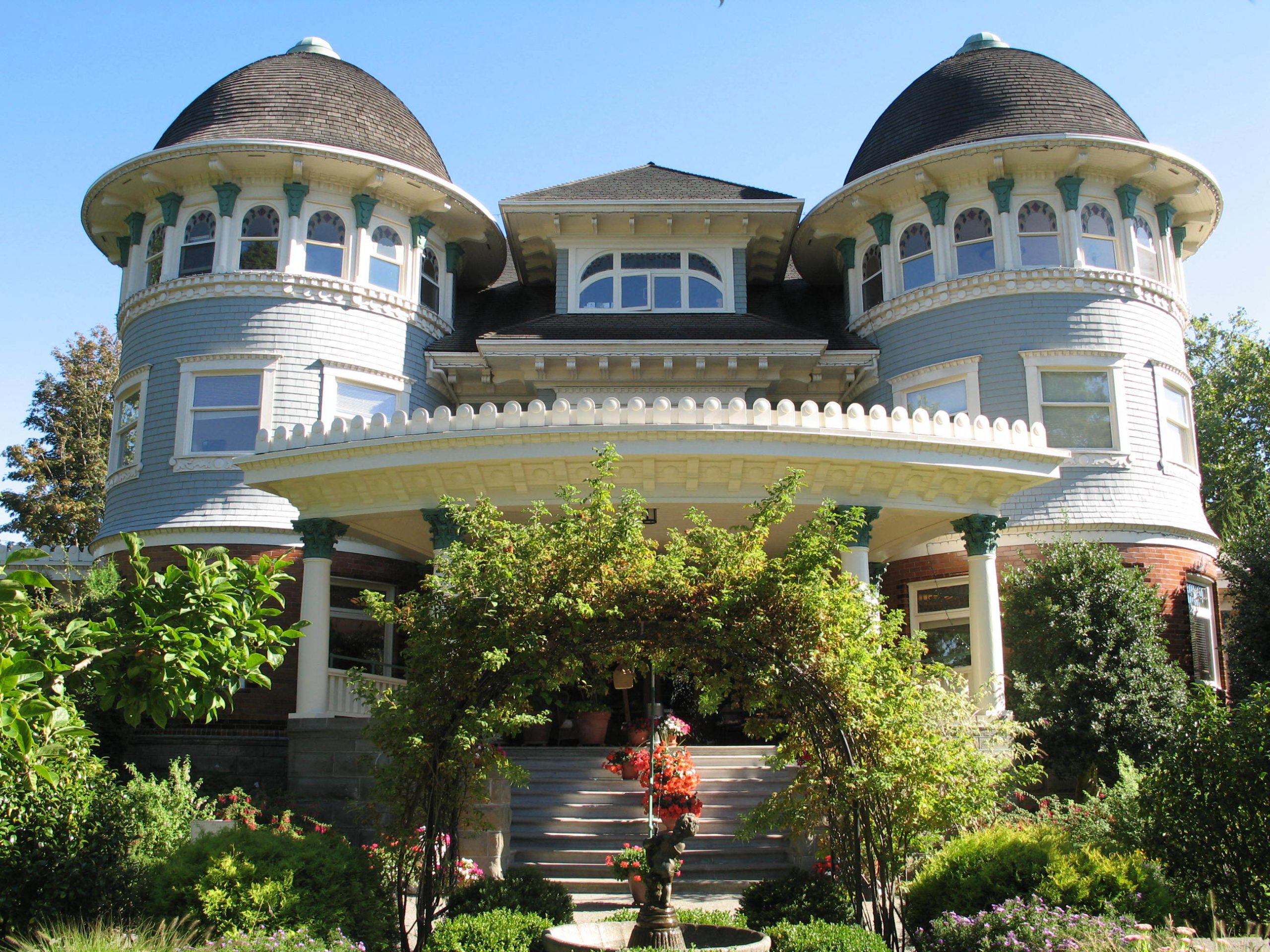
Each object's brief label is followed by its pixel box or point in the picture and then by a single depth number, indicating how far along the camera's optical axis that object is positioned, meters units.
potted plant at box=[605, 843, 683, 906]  11.23
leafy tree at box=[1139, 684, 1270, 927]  9.50
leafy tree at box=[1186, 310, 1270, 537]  33.78
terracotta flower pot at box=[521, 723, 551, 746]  17.72
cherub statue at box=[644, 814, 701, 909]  8.30
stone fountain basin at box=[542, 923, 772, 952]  8.23
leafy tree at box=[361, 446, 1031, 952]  9.07
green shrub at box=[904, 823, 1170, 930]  8.82
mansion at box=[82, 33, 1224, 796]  20.06
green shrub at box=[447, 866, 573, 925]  9.59
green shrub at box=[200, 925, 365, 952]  7.51
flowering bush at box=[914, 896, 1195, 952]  7.74
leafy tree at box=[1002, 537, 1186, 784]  16.72
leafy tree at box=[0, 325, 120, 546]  34.62
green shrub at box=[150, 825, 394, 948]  8.44
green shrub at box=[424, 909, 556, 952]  8.59
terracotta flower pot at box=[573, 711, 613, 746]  17.69
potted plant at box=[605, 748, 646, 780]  14.05
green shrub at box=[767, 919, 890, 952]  8.34
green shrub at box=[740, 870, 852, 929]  9.64
